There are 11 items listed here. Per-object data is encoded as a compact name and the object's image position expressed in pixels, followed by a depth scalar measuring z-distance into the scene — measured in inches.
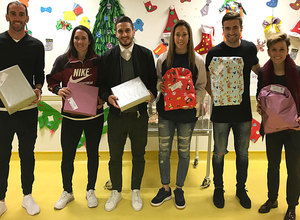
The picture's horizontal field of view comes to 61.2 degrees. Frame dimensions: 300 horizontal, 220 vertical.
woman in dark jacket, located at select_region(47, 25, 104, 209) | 82.6
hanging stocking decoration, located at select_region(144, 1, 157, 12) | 126.6
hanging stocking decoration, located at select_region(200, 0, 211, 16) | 126.6
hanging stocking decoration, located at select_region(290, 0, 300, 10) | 127.6
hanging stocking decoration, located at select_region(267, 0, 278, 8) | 127.0
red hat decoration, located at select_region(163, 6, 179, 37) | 126.3
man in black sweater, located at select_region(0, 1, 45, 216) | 78.6
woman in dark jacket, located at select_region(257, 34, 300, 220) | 77.5
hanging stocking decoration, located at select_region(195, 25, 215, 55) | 126.8
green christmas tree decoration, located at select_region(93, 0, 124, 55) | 123.7
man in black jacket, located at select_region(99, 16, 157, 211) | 82.9
